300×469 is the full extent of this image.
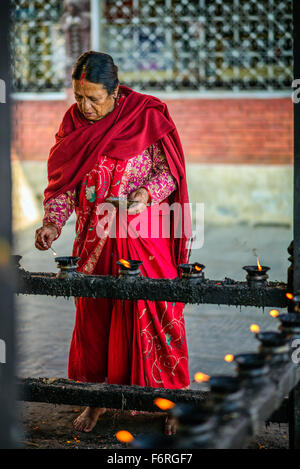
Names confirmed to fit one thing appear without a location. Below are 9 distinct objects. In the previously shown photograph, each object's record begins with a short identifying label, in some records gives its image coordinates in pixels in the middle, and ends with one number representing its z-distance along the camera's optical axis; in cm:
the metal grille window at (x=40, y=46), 1715
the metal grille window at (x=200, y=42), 1589
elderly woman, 576
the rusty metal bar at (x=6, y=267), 259
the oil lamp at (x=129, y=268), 513
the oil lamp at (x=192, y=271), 496
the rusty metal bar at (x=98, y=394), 526
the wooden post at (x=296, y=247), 450
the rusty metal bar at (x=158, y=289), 482
